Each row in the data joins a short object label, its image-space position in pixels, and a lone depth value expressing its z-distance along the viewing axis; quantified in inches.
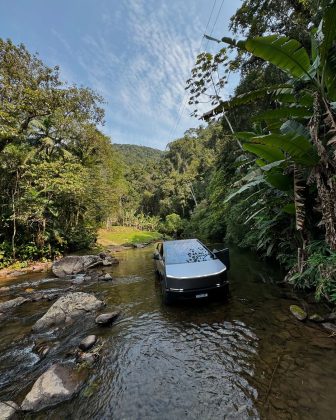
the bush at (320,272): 198.8
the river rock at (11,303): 314.8
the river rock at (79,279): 450.6
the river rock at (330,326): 192.3
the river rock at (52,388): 142.3
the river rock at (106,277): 450.0
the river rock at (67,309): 255.9
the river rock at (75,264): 519.2
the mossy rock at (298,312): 218.9
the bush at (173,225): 1763.8
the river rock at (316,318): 210.0
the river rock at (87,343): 199.9
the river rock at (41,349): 200.4
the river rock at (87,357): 183.2
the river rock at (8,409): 130.5
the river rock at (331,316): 203.7
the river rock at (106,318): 248.5
